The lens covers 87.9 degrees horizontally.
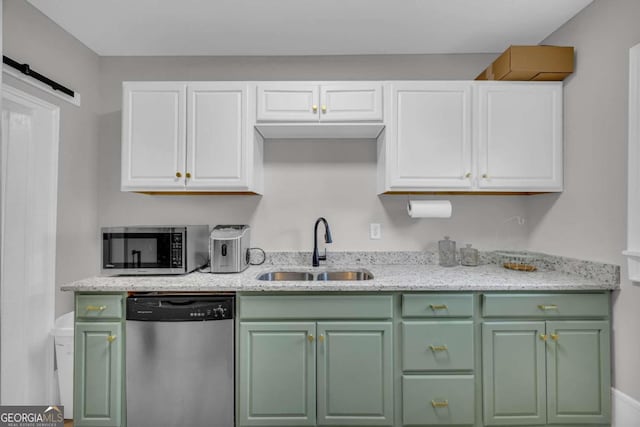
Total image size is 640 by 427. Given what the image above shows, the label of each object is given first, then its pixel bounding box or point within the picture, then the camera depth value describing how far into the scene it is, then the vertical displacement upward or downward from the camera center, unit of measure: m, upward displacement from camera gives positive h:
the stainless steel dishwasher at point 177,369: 1.79 -0.83
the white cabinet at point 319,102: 2.17 +0.75
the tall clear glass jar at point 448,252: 2.38 -0.25
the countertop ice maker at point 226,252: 2.12 -0.23
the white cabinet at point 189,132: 2.16 +0.55
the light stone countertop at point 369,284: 1.80 -0.37
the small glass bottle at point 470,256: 2.38 -0.27
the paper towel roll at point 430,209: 2.27 +0.06
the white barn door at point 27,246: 1.89 -0.18
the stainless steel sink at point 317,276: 2.34 -0.42
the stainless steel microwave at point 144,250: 1.99 -0.20
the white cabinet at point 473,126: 2.16 +0.60
